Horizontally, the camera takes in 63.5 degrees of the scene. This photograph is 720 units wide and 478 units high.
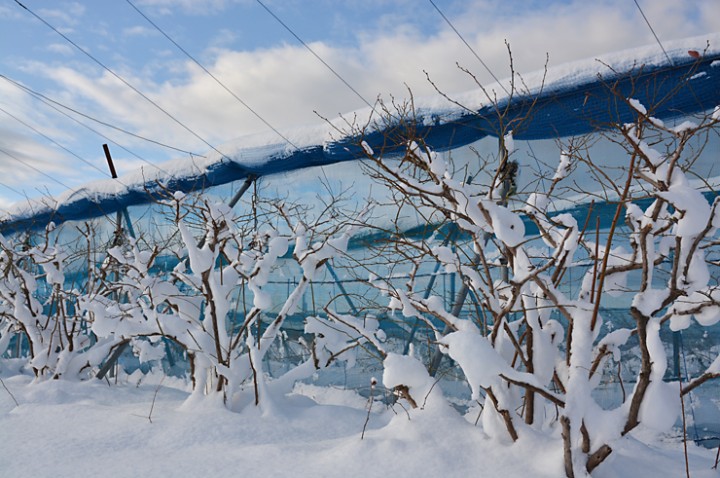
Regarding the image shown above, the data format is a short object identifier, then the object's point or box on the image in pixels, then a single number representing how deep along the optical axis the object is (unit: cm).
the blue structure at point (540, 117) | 425
